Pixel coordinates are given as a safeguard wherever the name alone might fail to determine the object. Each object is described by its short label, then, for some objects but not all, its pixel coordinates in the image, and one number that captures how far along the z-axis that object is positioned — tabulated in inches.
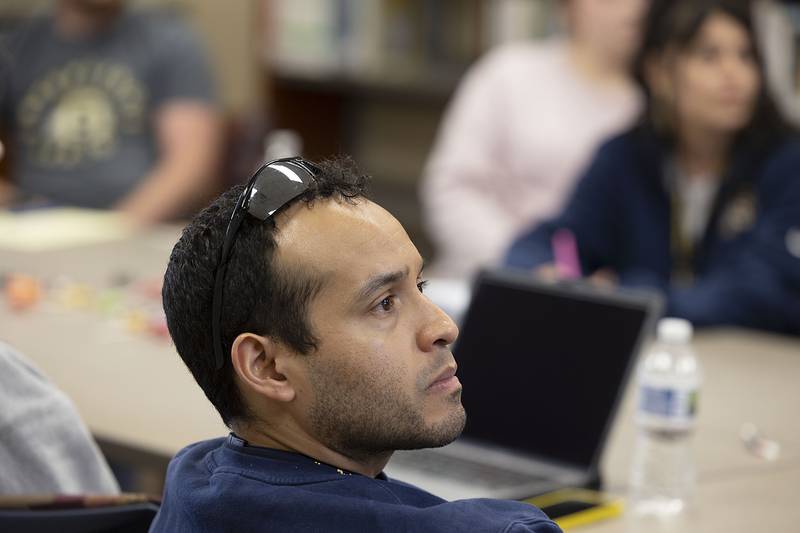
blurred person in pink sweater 249.1
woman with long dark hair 191.3
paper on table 224.1
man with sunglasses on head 74.2
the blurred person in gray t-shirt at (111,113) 286.0
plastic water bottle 120.0
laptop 124.9
